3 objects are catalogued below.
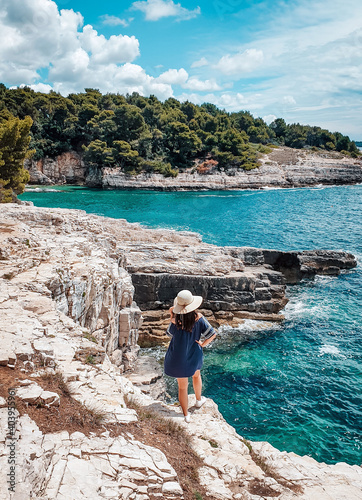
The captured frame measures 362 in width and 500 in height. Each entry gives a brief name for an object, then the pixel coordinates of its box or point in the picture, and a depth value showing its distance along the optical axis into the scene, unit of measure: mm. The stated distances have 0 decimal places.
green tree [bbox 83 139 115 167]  73062
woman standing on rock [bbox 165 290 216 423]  6398
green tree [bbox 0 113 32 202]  30447
